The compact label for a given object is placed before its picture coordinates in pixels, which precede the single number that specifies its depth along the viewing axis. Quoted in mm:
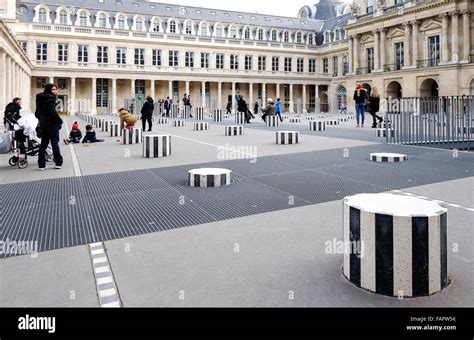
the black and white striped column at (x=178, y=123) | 27012
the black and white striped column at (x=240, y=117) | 28553
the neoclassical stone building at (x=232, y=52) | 45250
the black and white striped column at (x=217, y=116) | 33125
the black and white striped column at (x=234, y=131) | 19156
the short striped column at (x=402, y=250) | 3229
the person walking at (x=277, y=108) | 32375
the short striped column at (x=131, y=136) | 16070
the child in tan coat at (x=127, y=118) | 17203
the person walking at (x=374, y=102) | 19938
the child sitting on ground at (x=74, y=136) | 16822
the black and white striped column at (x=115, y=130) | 18688
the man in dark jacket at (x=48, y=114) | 9664
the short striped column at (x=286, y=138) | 14976
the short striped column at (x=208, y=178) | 7816
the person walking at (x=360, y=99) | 20625
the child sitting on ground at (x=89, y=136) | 16328
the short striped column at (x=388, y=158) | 10562
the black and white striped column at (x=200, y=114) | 37647
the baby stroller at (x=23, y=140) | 10477
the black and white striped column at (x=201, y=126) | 23186
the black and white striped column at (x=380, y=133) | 17312
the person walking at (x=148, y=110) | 20828
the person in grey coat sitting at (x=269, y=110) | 27691
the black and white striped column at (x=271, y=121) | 26406
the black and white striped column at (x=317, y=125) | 21594
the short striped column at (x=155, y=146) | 12039
